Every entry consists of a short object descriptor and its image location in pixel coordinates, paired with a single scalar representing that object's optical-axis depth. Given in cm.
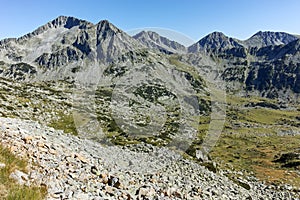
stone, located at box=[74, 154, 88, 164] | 1869
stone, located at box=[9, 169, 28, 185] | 1088
